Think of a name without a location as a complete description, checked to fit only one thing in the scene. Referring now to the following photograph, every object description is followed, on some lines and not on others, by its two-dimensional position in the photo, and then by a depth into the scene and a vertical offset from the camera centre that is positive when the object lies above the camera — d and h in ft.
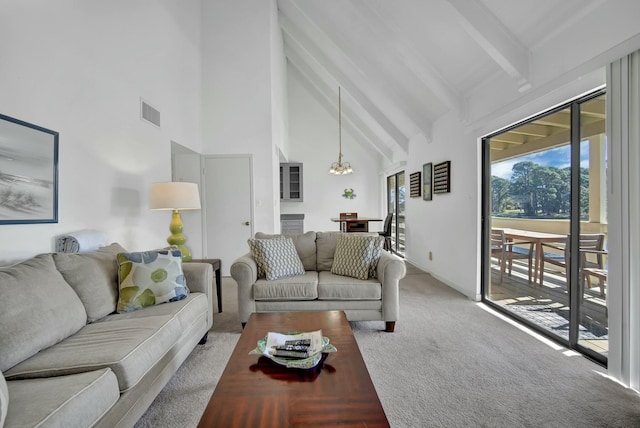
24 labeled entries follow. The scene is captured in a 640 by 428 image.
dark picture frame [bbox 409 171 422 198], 16.46 +1.60
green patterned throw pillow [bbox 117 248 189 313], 6.49 -1.53
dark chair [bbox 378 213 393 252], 18.69 -1.18
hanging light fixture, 20.42 +3.99
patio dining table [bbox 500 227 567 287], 8.16 -0.71
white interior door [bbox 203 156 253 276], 15.21 +0.35
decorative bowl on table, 4.19 -2.08
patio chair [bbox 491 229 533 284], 9.23 -1.20
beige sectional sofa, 3.53 -2.10
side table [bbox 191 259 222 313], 10.04 -2.04
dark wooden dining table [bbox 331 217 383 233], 19.66 -0.85
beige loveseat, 8.41 -2.30
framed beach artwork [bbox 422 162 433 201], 14.87 +1.63
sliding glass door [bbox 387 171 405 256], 21.89 +0.46
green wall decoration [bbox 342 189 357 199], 25.08 +1.69
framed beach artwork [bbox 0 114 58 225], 6.02 +0.86
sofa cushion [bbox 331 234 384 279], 8.96 -1.33
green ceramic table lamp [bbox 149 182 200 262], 9.79 +0.52
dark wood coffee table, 3.23 -2.21
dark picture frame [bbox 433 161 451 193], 12.99 +1.64
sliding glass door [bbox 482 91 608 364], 6.97 -0.28
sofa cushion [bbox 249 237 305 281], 8.91 -1.36
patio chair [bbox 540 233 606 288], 6.83 -0.99
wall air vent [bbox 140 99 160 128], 10.55 +3.65
